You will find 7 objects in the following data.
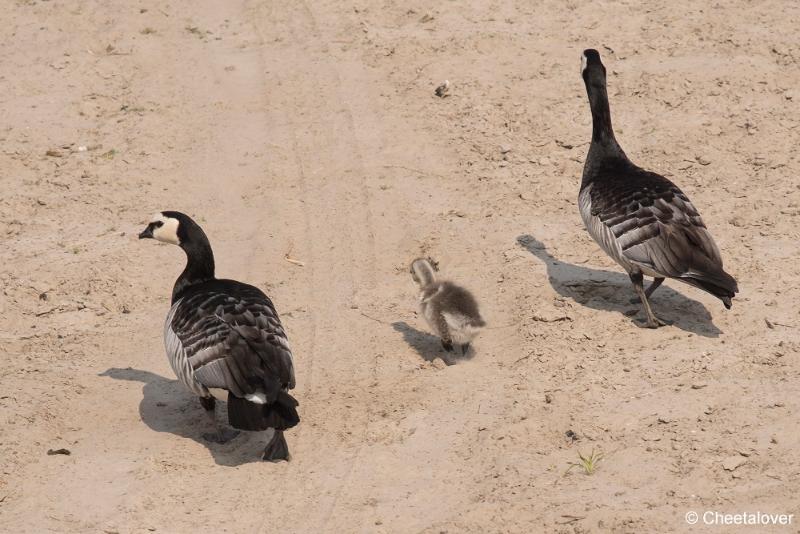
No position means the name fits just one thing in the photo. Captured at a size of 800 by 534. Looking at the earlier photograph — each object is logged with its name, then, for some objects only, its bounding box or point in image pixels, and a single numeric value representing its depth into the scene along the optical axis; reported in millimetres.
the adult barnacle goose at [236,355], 16781
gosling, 19453
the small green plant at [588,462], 16094
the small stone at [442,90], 28109
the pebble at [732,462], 15734
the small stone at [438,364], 19969
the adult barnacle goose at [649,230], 19156
